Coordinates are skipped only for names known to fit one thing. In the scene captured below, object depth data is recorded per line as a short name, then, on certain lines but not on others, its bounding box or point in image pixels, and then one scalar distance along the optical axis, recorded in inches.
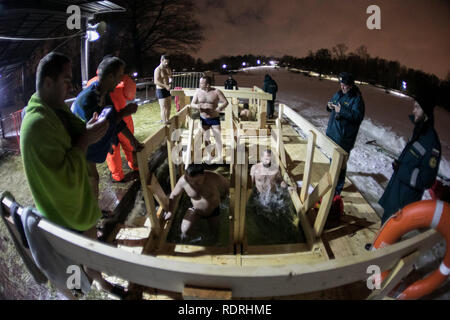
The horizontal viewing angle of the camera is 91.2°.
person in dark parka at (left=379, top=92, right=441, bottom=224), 79.8
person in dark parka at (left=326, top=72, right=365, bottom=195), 130.6
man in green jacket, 56.3
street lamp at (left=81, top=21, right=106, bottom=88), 242.8
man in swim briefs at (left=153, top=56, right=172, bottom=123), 239.8
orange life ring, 67.3
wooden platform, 44.7
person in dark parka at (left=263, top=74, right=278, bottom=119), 343.6
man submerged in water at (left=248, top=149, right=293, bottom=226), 149.0
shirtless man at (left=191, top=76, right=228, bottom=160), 191.9
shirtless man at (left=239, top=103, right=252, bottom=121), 318.7
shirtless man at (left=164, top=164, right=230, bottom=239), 114.0
